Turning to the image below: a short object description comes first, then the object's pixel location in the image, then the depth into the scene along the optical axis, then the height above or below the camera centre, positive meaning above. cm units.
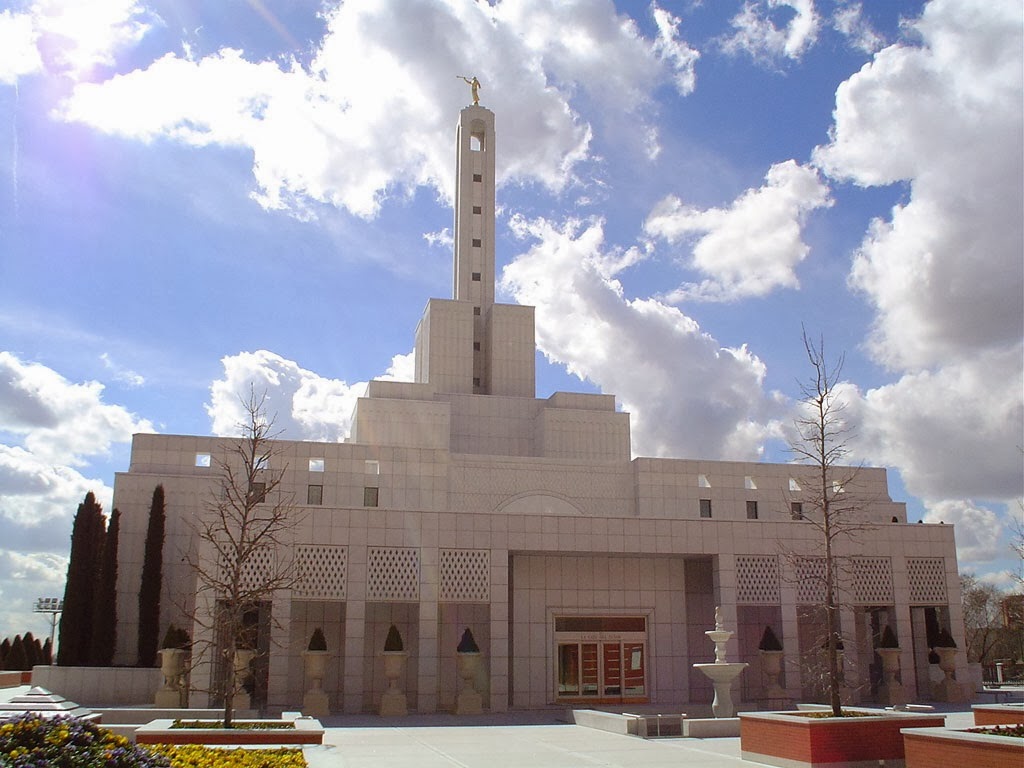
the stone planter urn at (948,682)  3231 -222
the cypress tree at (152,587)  3741 +84
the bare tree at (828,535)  1727 +150
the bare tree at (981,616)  6400 -4
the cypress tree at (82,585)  3716 +89
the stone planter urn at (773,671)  3097 -182
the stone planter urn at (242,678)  2847 -199
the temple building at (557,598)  2981 +46
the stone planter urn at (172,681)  2864 -214
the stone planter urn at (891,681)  3186 -217
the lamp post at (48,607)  5153 +5
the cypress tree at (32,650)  4647 -201
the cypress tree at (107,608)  3703 +1
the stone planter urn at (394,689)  2850 -233
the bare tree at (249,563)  2039 +137
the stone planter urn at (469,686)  2908 -228
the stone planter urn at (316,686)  2838 -224
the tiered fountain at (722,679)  2461 -167
